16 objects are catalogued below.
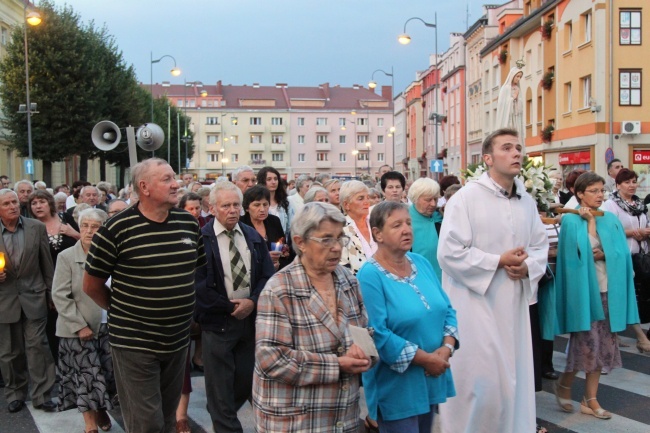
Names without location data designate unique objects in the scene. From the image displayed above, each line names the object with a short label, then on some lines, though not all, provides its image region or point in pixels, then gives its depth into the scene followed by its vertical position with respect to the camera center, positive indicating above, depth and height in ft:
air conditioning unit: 97.96 +7.91
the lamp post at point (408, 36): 107.46 +22.25
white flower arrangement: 23.68 +0.25
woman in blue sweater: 13.74 -2.68
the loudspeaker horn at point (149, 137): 39.27 +2.88
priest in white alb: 16.85 -2.31
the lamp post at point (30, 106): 91.86 +13.08
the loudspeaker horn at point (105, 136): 38.45 +2.89
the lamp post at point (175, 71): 139.85 +22.65
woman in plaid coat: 11.89 -2.53
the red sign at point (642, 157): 99.55 +3.98
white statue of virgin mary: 28.78 +3.22
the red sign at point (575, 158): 104.94 +4.35
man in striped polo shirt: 15.31 -1.94
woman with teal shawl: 21.75 -3.17
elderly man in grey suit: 23.62 -3.54
